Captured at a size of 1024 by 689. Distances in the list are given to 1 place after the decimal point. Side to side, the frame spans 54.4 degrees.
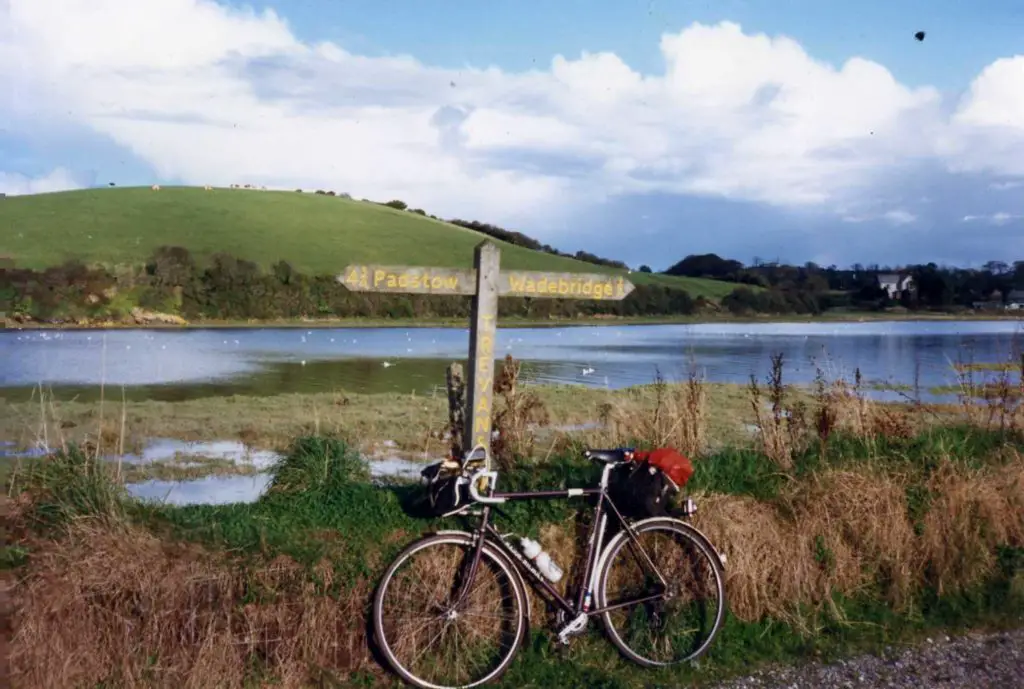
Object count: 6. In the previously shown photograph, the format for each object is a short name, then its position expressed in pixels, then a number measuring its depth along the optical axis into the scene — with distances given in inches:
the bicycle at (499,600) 225.3
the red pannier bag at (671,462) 245.3
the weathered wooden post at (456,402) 321.7
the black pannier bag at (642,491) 240.8
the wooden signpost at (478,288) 277.4
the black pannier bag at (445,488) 226.1
